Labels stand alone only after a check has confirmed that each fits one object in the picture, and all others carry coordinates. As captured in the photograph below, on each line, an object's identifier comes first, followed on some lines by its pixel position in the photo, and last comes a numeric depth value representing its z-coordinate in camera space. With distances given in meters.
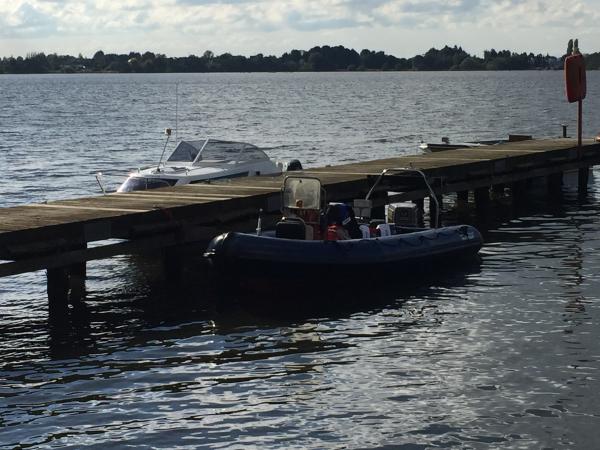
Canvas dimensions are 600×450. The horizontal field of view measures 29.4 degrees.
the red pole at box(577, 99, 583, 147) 34.45
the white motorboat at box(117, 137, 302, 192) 25.56
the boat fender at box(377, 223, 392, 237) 21.06
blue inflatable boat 19.05
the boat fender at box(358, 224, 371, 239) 20.58
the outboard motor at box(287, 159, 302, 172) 30.11
